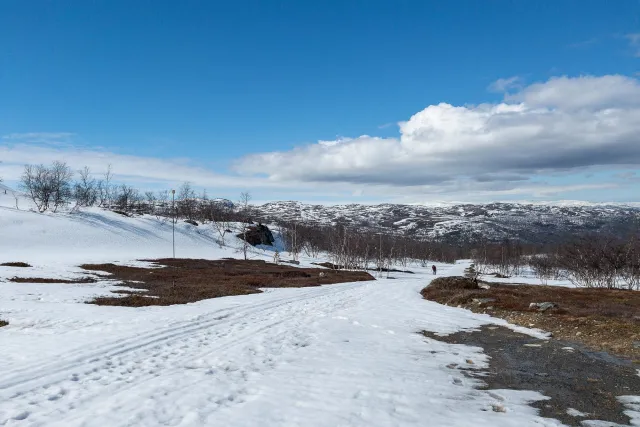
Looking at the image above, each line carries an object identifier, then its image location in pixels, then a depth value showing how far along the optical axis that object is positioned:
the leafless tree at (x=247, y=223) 119.06
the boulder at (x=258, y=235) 128.25
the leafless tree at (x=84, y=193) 136.82
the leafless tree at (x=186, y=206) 162.38
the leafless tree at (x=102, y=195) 157.25
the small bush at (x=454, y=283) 36.97
